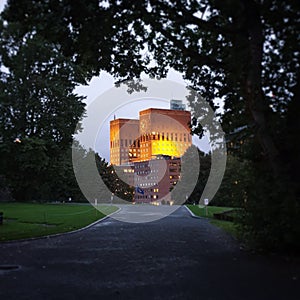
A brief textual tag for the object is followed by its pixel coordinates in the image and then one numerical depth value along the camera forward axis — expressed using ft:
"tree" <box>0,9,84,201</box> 99.86
